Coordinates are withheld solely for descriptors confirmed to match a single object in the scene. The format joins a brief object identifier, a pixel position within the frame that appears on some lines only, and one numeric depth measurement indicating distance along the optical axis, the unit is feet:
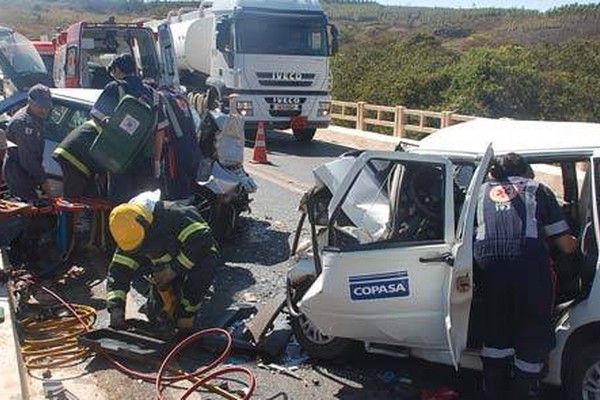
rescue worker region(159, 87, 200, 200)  23.53
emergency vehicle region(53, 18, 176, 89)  41.73
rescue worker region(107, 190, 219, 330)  16.22
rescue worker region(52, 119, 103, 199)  21.95
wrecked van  13.16
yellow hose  15.99
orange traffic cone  44.62
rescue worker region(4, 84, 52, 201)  21.93
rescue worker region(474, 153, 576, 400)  12.64
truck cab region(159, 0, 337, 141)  50.11
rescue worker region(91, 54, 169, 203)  22.33
